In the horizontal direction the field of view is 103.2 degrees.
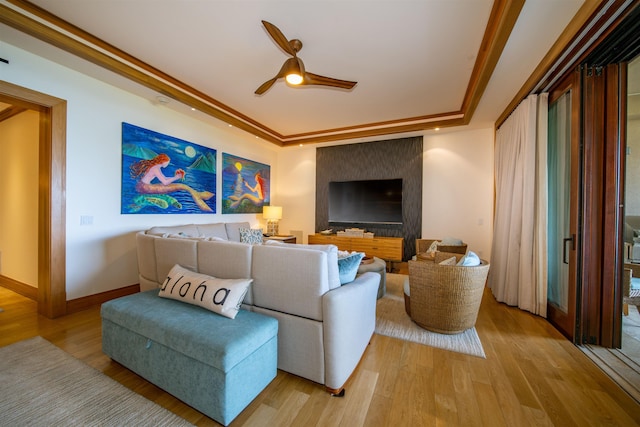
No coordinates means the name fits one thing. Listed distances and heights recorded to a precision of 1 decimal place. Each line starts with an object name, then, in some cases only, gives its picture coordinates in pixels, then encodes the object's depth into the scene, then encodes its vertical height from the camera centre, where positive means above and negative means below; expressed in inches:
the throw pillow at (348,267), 73.9 -16.5
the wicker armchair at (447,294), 89.0 -29.4
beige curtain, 109.2 +0.1
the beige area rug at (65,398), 55.7 -45.9
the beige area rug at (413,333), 86.7 -45.6
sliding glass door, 90.7 +1.0
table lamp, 216.1 -1.8
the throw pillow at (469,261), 90.6 -17.4
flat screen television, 198.4 +8.1
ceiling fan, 80.4 +51.6
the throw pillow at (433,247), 146.6 -21.3
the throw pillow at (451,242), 154.2 -18.0
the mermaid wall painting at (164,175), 129.9 +20.7
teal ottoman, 53.6 -33.3
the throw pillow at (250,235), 175.2 -17.3
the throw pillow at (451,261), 97.8 -19.0
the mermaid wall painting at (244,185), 189.2 +21.1
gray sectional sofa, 63.4 -23.8
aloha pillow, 66.0 -22.4
